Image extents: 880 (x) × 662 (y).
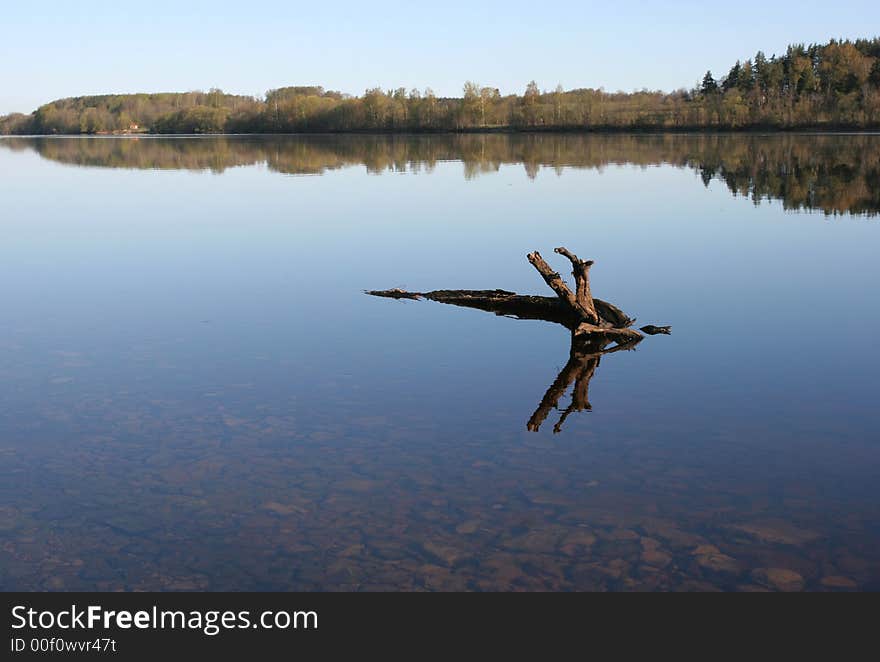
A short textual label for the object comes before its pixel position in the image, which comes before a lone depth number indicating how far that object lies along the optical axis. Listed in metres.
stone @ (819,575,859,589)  7.45
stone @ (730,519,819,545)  8.19
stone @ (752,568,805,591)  7.46
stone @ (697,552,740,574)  7.73
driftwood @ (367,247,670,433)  13.17
